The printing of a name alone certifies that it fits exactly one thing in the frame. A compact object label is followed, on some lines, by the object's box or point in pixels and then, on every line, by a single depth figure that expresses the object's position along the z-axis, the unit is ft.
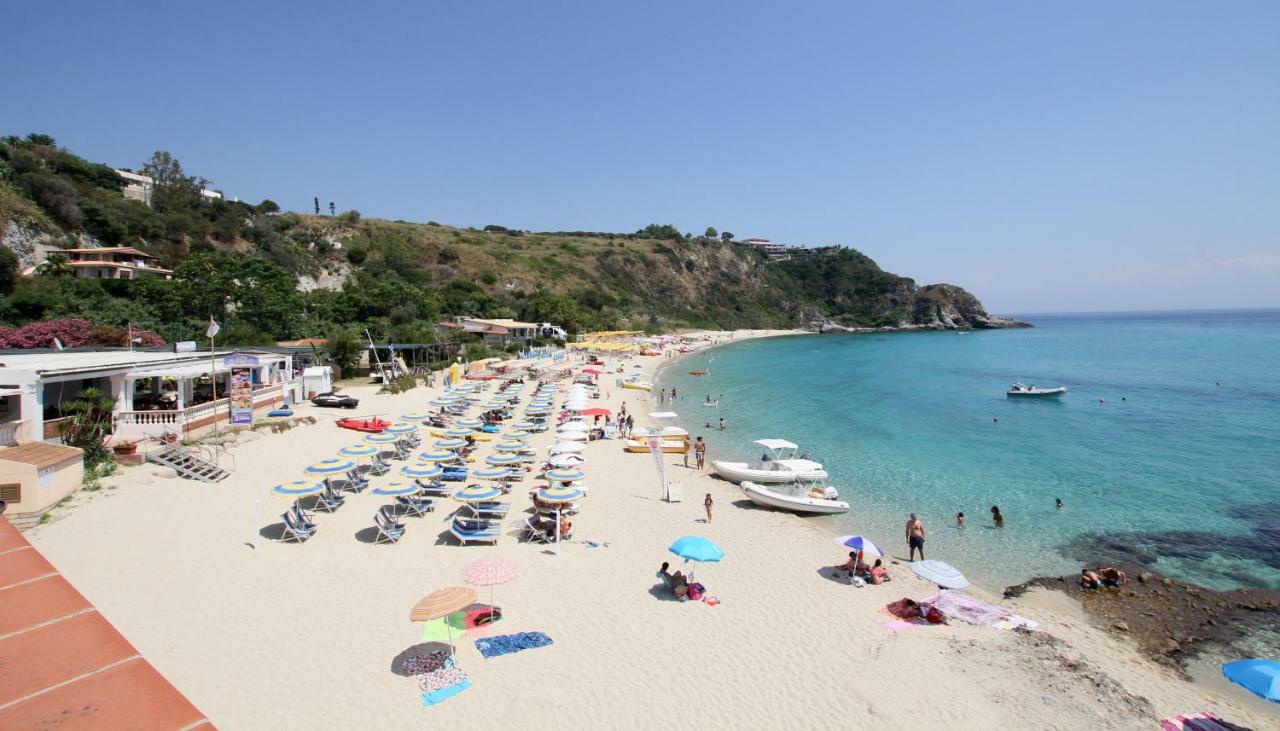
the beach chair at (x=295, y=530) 42.34
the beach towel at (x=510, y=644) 29.81
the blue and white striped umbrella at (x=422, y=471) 57.47
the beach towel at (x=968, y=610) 36.81
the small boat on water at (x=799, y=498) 57.52
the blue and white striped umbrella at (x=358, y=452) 59.11
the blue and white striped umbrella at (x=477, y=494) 45.52
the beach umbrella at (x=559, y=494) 47.60
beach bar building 48.08
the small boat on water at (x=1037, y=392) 139.23
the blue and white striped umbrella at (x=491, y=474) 52.90
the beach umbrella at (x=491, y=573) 31.55
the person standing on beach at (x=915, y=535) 46.75
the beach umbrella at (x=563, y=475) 54.24
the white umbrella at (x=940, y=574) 38.58
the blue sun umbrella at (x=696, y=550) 37.81
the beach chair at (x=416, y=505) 48.96
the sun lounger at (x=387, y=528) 43.09
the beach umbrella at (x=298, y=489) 45.47
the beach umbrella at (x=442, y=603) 28.22
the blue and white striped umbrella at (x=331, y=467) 50.55
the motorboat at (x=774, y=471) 62.90
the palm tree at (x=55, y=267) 130.72
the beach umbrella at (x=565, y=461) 62.55
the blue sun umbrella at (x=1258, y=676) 26.17
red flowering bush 87.56
